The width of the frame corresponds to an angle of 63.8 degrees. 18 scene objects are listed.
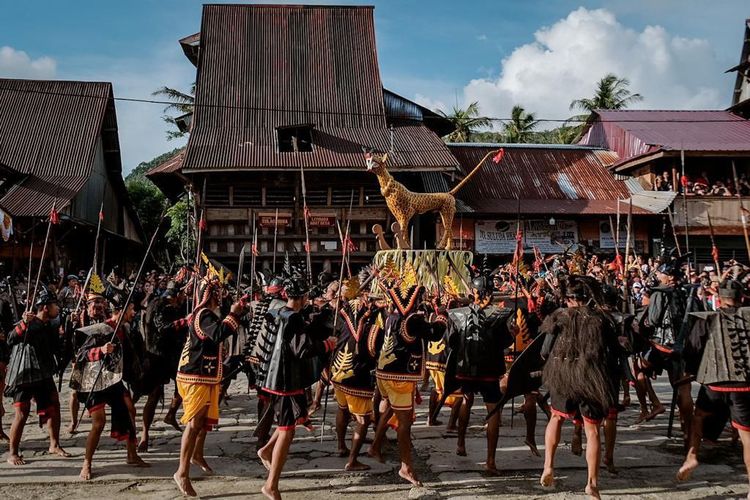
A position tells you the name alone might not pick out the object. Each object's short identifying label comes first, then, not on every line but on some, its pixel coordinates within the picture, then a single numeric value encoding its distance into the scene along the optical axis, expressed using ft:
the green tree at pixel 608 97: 123.44
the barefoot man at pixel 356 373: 19.95
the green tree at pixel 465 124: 128.26
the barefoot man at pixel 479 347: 20.79
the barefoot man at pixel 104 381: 18.81
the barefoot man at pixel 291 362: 16.67
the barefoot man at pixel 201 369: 17.30
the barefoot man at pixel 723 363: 16.83
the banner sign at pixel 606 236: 74.16
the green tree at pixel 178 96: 100.12
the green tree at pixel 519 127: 130.82
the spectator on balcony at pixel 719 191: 72.13
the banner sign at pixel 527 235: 72.64
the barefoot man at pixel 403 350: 18.89
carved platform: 48.14
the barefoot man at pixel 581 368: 16.35
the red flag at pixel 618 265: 37.78
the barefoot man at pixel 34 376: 20.33
